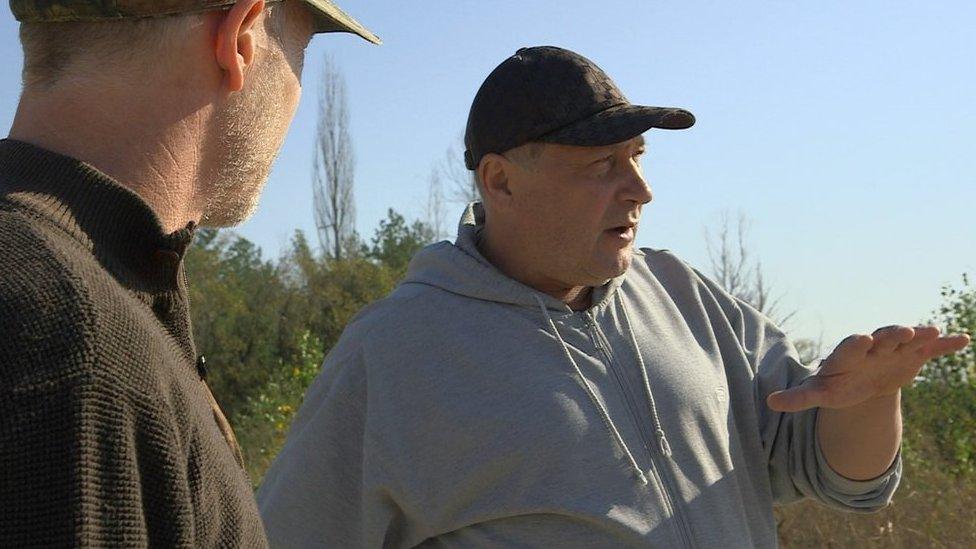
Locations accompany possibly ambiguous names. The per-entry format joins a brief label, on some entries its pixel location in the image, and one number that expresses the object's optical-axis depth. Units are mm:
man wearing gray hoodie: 2881
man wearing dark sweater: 1160
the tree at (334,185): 29141
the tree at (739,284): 13640
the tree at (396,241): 20000
